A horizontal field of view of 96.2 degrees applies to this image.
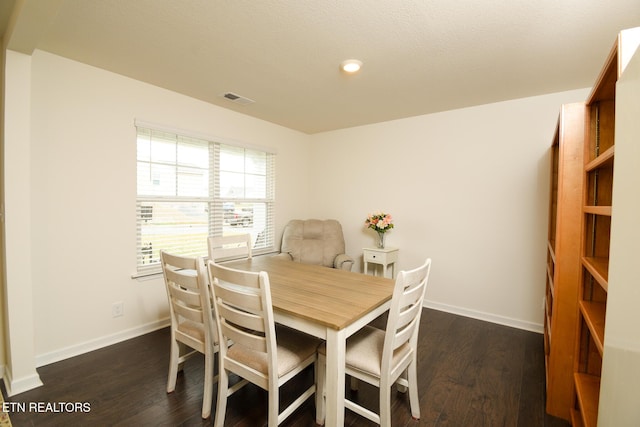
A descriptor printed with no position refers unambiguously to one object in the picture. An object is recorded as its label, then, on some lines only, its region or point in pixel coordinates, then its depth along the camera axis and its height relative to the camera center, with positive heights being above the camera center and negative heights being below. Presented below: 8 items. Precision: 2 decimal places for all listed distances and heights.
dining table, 1.28 -0.50
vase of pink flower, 3.52 -0.19
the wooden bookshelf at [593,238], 1.41 -0.14
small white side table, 3.42 -0.58
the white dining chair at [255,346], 1.28 -0.75
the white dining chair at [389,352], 1.35 -0.76
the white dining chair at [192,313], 1.59 -0.63
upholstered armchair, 3.73 -0.47
